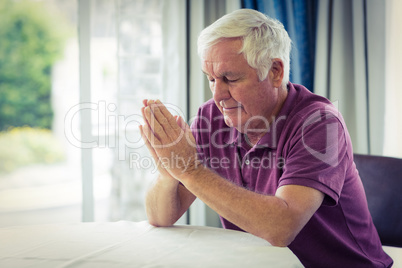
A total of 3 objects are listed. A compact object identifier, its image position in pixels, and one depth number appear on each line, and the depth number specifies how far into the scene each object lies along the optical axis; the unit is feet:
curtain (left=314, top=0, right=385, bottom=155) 7.65
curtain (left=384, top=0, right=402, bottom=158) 6.88
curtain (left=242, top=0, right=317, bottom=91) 8.08
